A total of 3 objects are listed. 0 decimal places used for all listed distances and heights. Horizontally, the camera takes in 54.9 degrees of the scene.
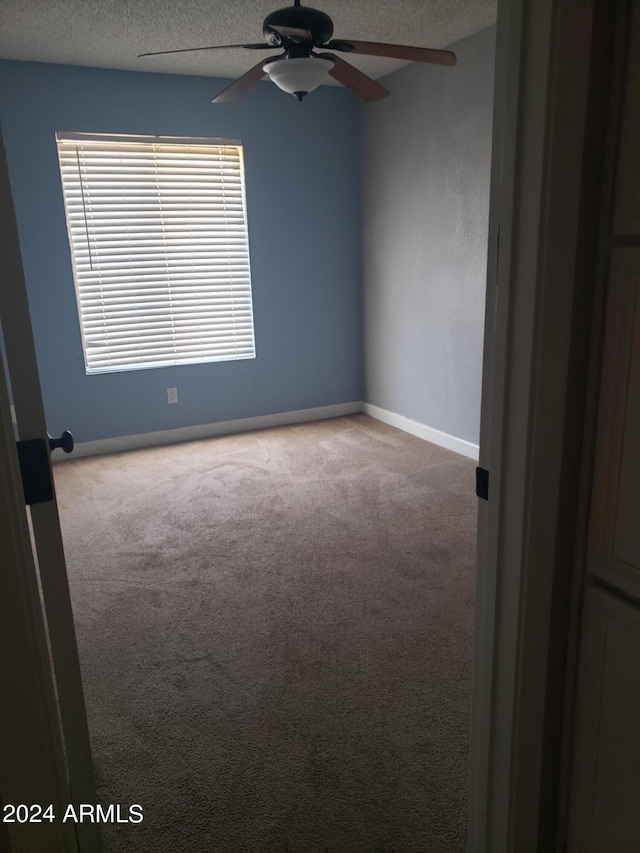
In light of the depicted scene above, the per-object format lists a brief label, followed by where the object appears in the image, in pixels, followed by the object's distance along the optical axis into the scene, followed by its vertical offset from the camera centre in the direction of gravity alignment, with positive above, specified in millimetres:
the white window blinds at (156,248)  4242 +123
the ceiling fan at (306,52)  2311 +838
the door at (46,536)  1023 -471
